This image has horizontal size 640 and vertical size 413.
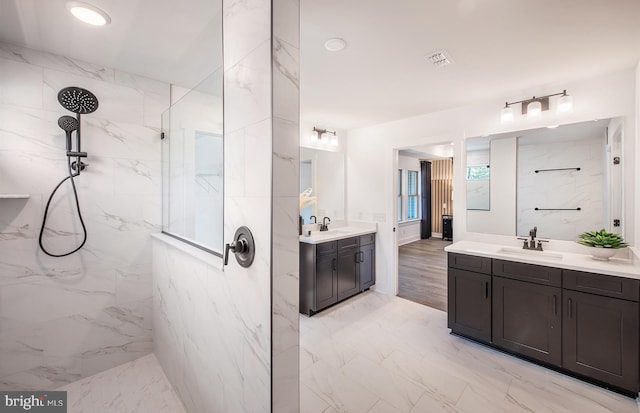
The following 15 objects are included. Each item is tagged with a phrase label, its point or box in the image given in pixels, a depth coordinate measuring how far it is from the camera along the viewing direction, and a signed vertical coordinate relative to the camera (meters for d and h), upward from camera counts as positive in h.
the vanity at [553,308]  1.90 -0.87
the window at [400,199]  7.04 +0.15
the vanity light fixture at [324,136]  3.98 +1.05
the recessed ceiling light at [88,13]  1.51 +1.14
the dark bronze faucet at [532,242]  2.64 -0.39
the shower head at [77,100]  1.95 +0.81
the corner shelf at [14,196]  1.73 +0.07
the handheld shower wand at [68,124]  1.97 +0.61
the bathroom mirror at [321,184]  3.83 +0.32
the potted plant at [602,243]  2.13 -0.33
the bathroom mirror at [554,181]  2.35 +0.23
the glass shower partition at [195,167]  1.63 +0.30
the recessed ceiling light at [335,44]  1.83 +1.14
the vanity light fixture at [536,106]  2.45 +0.96
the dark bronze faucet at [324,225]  3.99 -0.30
